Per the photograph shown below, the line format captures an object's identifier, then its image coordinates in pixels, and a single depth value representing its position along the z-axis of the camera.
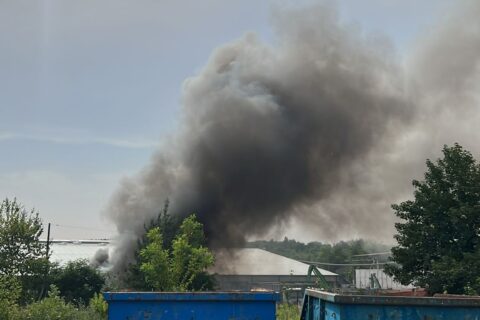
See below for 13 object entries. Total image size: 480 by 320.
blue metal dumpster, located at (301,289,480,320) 5.19
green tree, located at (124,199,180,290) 21.68
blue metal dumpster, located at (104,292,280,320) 6.96
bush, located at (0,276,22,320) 13.03
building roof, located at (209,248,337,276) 35.34
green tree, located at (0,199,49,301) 19.61
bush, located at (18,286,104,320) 13.59
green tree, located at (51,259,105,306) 23.73
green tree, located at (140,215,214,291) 16.22
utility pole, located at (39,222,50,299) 21.21
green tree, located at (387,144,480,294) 16.42
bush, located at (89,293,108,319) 16.30
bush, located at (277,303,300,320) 18.01
